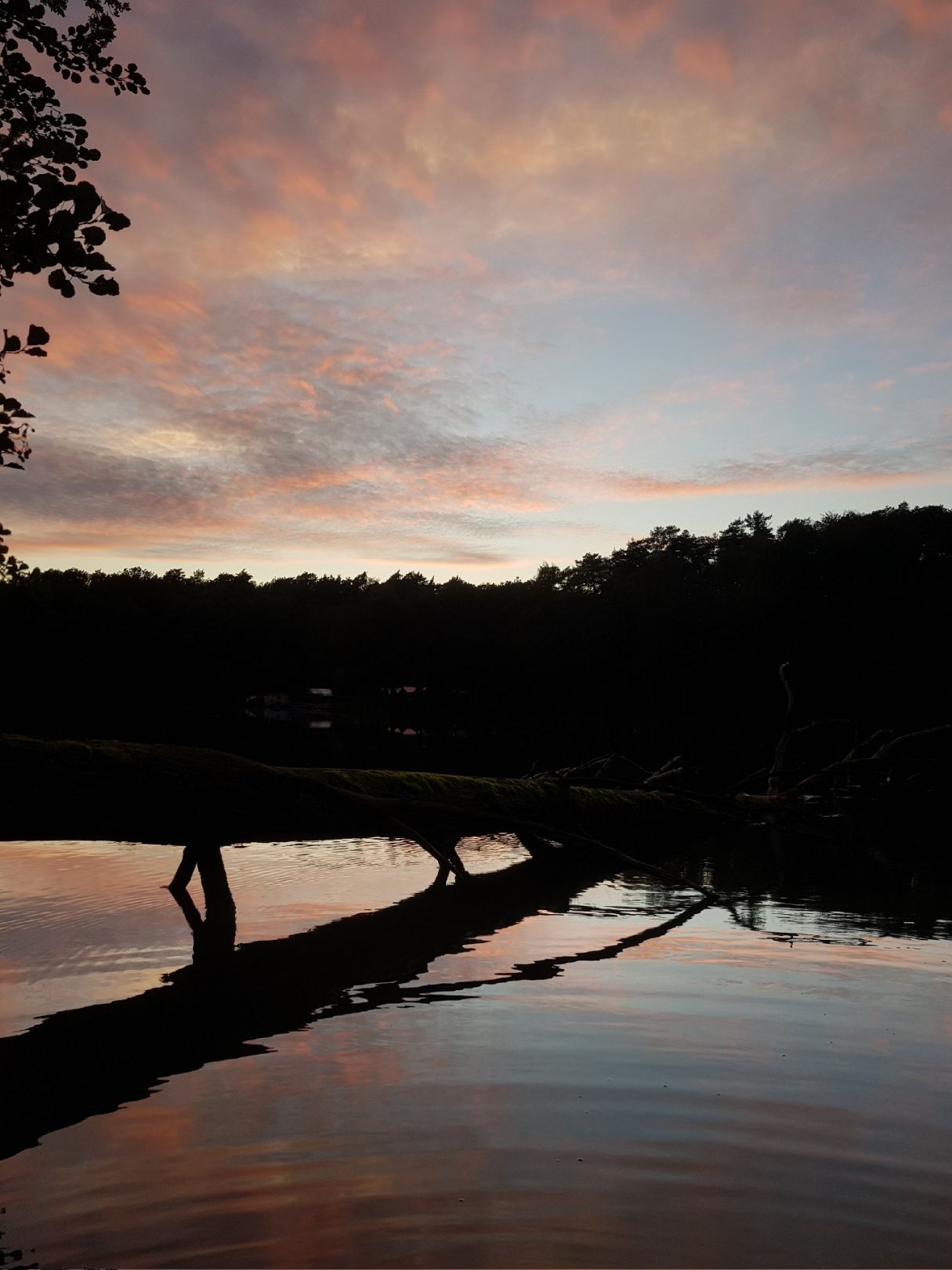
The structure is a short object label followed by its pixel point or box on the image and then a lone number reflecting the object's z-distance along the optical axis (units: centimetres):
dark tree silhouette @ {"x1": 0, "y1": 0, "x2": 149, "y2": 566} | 404
